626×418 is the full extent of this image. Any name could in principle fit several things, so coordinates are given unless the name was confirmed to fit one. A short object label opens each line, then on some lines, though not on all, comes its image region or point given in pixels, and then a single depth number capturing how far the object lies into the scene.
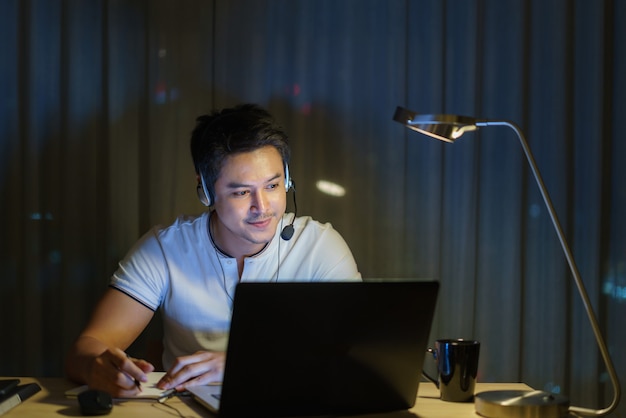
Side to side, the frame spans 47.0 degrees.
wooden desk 1.35
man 2.03
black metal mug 1.46
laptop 1.20
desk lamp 1.31
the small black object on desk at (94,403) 1.31
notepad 1.47
